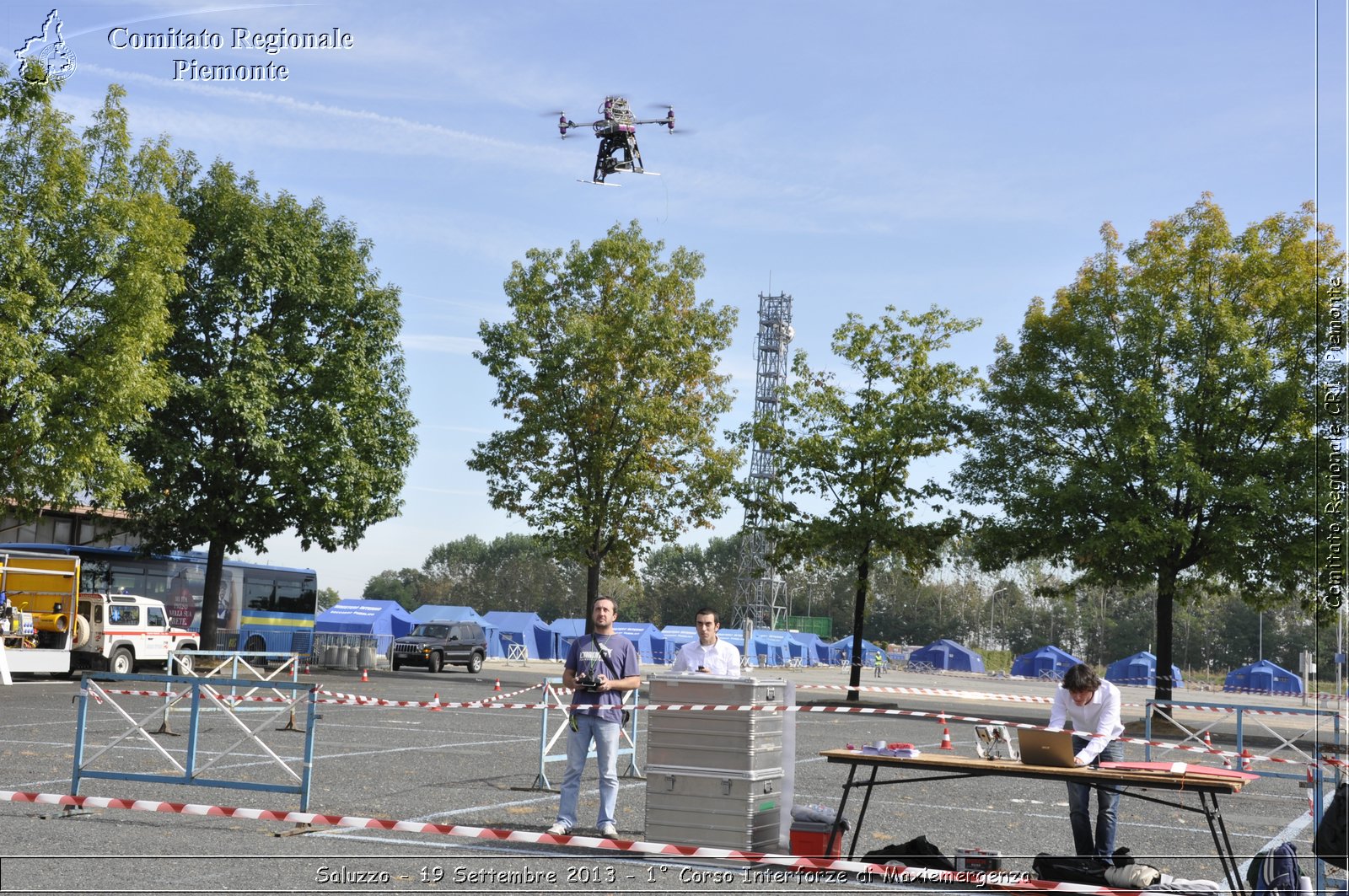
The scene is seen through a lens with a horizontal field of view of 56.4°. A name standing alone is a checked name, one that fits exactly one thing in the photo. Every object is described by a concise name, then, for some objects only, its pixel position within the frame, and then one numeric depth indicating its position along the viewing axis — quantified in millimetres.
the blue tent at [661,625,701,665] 71500
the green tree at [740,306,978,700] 36375
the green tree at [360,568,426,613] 146750
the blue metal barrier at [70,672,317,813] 9820
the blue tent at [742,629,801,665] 80525
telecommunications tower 92250
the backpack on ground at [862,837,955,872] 8492
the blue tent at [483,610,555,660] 67688
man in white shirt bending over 9148
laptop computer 8336
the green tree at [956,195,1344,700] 28984
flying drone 37625
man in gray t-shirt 9828
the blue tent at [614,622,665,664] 69500
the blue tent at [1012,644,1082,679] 71062
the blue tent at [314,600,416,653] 57344
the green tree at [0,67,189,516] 28516
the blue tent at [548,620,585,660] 68875
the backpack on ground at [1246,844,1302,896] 6793
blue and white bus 39281
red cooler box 8867
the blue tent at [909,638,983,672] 77062
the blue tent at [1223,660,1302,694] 63719
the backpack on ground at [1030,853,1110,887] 8211
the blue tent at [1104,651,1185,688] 68875
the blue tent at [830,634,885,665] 67062
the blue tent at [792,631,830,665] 86500
